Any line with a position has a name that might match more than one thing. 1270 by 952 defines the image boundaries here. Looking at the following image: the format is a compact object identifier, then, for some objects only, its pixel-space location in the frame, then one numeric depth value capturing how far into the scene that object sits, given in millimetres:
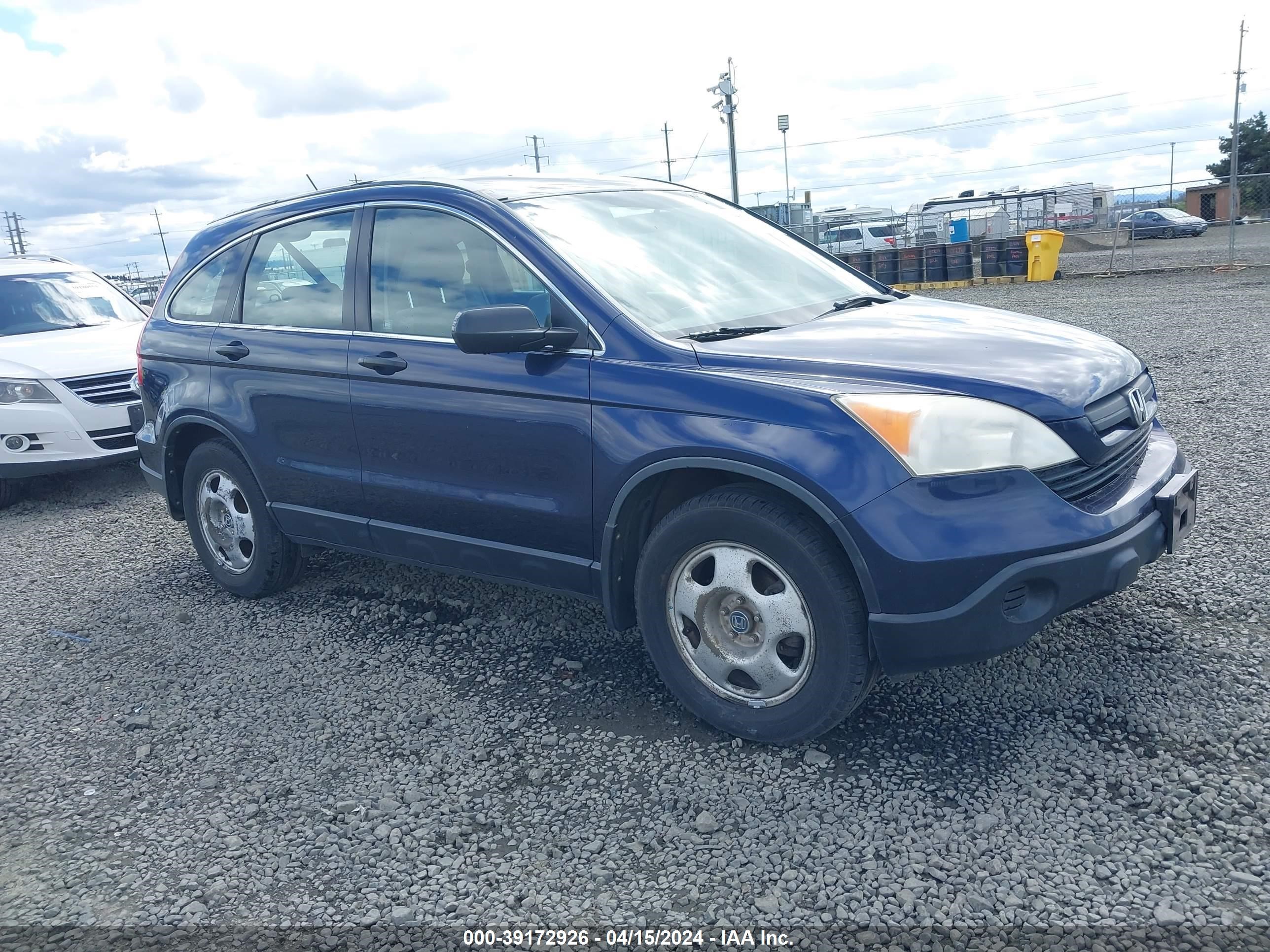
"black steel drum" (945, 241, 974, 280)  23084
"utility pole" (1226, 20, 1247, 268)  18609
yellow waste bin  21781
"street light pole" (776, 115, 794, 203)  51750
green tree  57062
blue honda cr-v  3012
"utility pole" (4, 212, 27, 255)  79438
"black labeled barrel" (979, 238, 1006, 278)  22875
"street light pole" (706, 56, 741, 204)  33031
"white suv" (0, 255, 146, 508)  7496
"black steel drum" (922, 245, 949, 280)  23109
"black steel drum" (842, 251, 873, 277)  24125
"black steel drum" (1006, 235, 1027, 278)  22719
